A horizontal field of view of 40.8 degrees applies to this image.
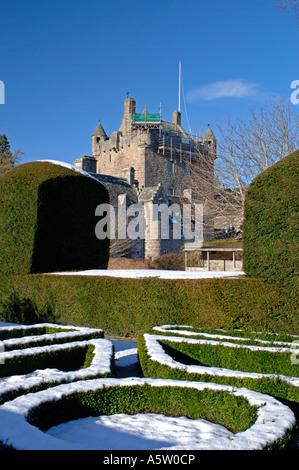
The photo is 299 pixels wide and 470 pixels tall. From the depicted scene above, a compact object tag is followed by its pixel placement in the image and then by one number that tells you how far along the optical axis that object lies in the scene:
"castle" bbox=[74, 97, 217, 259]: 44.91
